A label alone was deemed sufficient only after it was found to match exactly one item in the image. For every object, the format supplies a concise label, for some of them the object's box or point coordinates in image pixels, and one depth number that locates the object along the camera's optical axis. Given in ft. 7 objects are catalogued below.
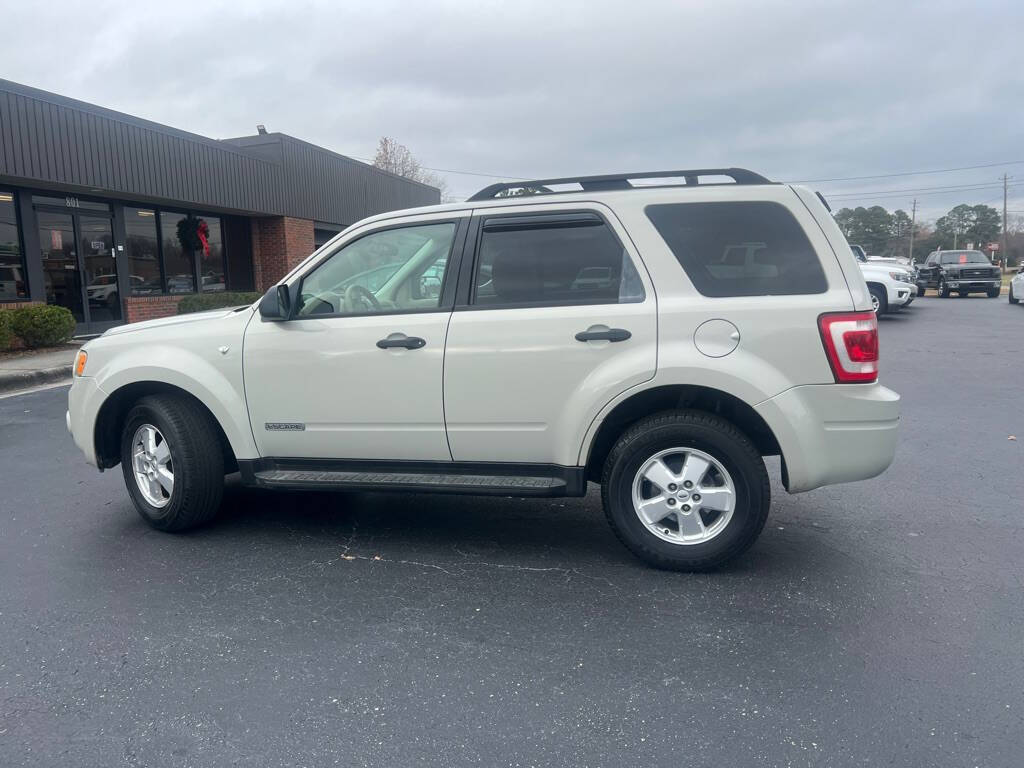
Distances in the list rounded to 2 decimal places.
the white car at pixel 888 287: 63.52
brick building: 48.85
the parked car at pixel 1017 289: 84.69
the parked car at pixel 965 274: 96.53
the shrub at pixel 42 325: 43.75
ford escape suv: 12.57
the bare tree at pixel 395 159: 243.60
